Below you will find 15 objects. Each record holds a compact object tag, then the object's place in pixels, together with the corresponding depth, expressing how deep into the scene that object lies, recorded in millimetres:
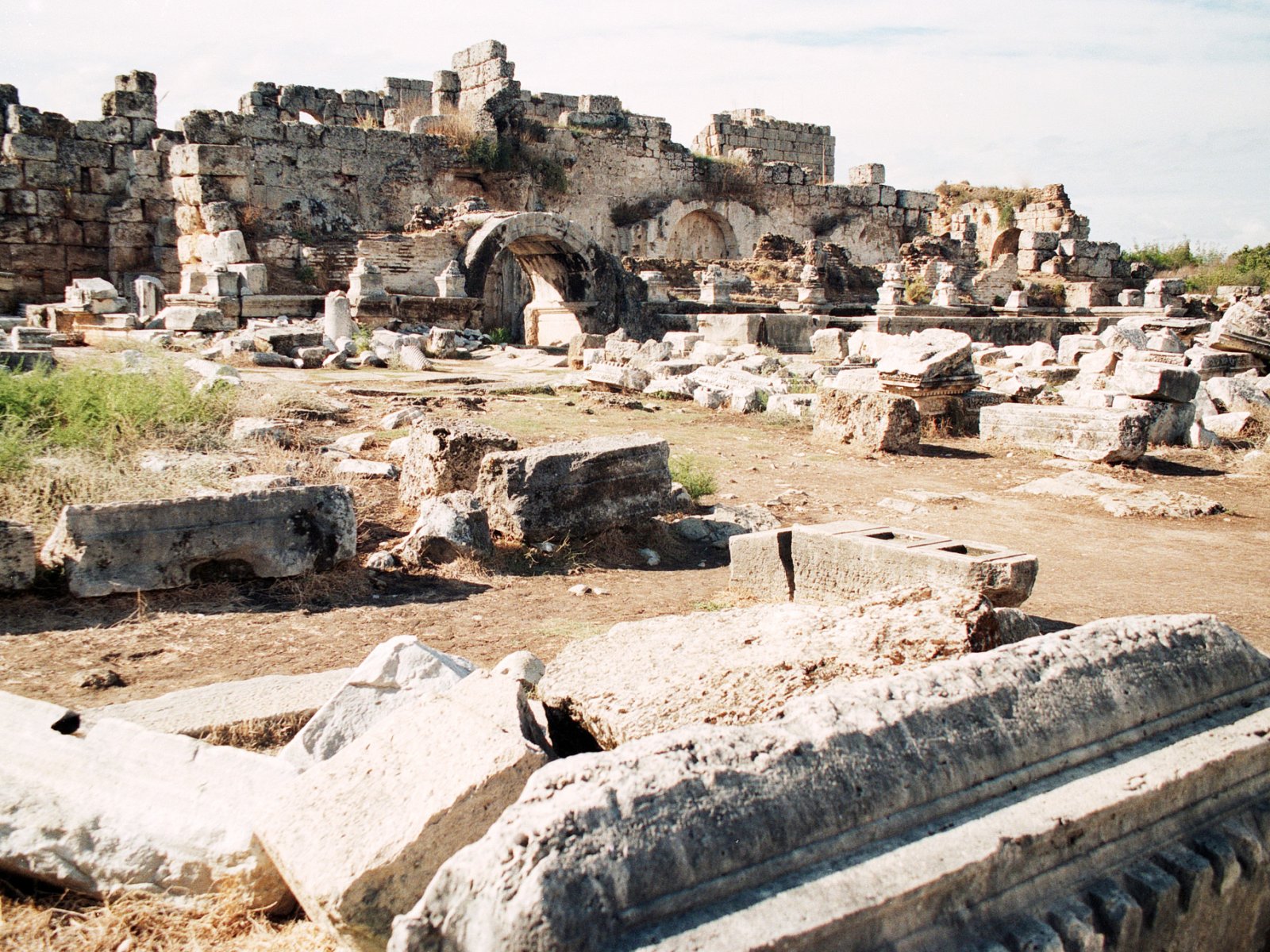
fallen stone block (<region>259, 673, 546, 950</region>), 1907
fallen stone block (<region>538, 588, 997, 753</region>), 2611
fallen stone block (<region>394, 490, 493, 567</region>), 5152
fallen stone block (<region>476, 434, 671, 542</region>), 5477
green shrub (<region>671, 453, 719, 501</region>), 6746
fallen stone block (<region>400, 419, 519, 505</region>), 6004
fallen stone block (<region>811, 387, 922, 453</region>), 9008
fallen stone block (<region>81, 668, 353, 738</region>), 2965
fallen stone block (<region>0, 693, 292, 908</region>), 2225
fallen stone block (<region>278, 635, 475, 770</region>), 2672
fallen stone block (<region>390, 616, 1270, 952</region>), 1563
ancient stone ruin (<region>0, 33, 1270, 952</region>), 1733
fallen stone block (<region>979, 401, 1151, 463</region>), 8539
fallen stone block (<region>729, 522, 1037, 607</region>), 4078
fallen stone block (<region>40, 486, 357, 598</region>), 4270
